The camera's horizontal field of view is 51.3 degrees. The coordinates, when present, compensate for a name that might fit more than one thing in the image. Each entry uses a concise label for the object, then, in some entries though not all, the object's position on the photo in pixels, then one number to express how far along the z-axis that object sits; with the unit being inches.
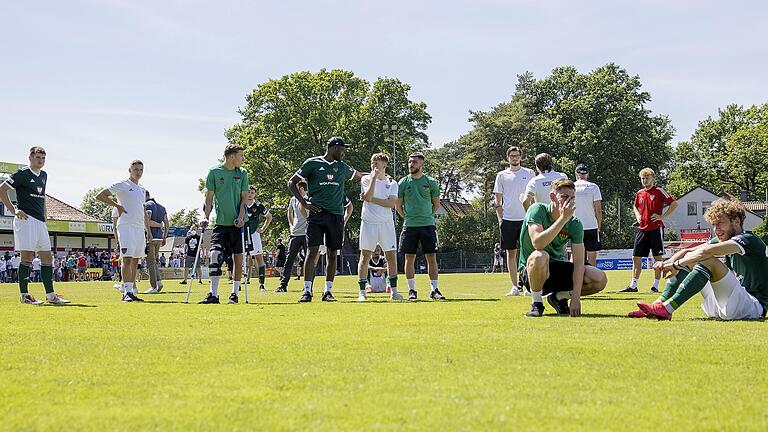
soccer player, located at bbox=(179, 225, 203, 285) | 797.7
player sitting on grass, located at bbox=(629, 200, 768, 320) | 291.3
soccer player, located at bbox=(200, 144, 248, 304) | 456.4
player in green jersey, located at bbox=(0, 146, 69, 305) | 472.4
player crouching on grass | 309.3
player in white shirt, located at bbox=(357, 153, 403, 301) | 489.1
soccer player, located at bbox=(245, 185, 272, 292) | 650.2
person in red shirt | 565.3
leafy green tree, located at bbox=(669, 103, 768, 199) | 3059.1
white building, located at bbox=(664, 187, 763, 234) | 3275.1
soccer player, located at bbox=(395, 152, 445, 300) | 491.5
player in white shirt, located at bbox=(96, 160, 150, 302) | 521.3
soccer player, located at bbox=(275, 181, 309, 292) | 655.1
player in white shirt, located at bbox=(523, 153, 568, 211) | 483.5
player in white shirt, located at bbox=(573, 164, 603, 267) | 540.1
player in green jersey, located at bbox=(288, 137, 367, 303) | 465.1
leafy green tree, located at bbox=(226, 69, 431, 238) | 2353.6
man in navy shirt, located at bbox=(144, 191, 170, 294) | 675.4
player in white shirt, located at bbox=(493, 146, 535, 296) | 546.3
